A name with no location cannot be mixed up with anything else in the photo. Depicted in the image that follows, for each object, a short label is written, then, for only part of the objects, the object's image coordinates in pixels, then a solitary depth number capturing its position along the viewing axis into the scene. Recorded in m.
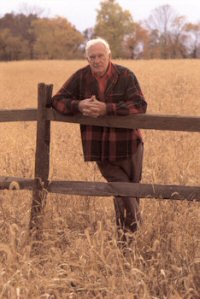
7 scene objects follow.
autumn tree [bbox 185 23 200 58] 87.39
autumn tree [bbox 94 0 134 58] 73.00
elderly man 4.54
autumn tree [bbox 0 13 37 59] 74.81
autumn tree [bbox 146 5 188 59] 81.44
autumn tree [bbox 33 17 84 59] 73.19
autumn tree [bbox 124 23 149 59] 80.00
